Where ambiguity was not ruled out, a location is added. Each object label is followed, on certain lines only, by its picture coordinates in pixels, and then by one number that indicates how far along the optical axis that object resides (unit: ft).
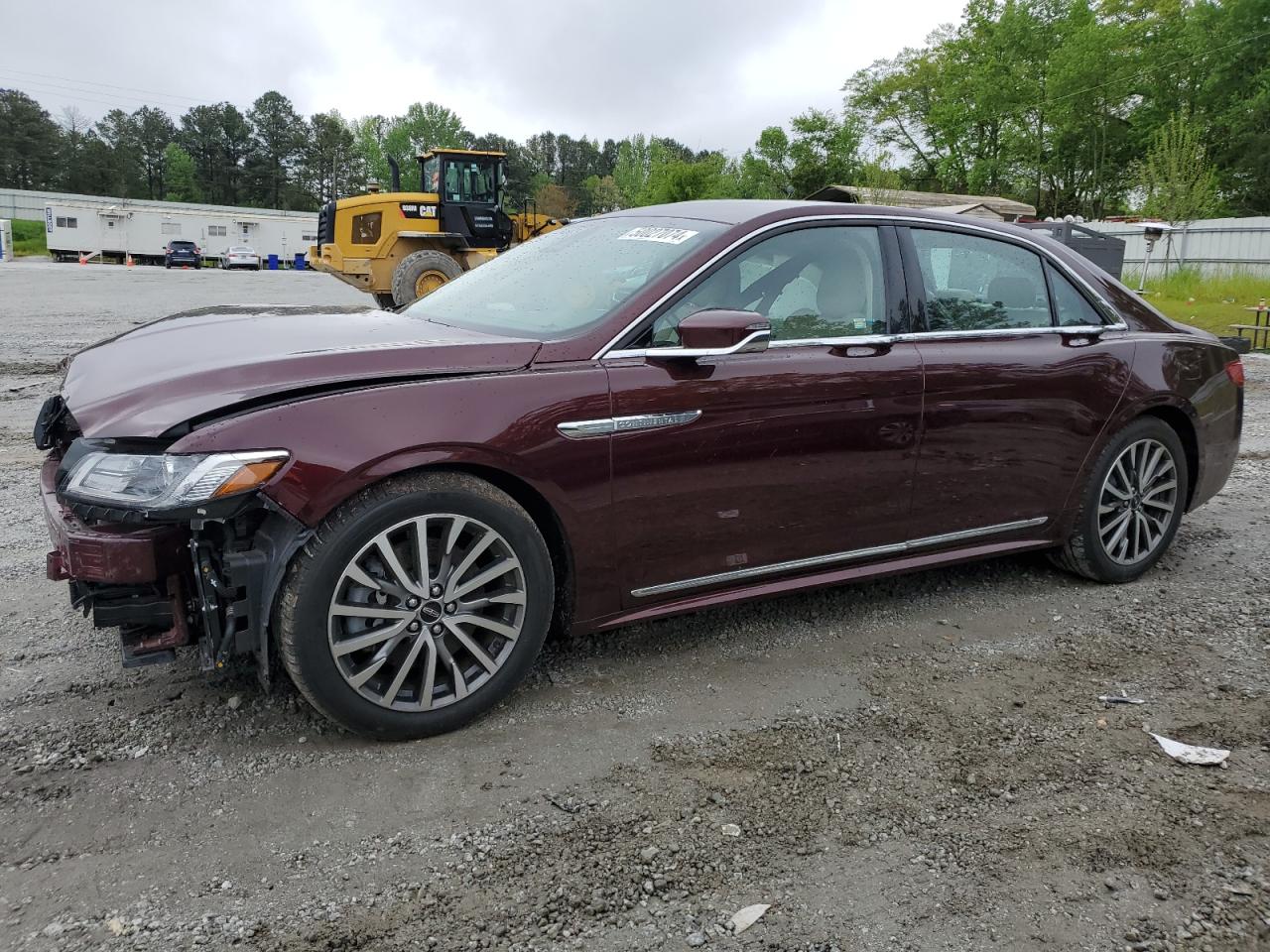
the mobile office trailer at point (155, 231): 170.30
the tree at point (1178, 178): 102.94
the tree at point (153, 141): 339.98
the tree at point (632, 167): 278.60
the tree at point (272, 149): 351.87
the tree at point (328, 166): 354.74
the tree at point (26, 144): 292.40
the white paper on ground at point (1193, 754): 9.52
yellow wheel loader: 60.18
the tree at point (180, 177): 334.44
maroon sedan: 8.52
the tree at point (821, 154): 197.88
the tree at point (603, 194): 277.03
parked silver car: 163.84
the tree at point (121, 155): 303.27
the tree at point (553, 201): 287.69
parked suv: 165.89
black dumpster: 64.61
